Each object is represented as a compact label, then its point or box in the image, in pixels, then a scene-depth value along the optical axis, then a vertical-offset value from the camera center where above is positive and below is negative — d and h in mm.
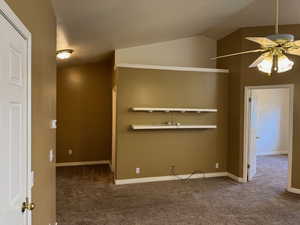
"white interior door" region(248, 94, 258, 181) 4918 -639
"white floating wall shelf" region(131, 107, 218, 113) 4636 +15
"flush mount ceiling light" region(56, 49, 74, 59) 4059 +999
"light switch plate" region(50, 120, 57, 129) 2520 -179
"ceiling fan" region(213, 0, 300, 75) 2334 +684
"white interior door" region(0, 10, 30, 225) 1091 -93
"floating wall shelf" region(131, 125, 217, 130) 4582 -346
